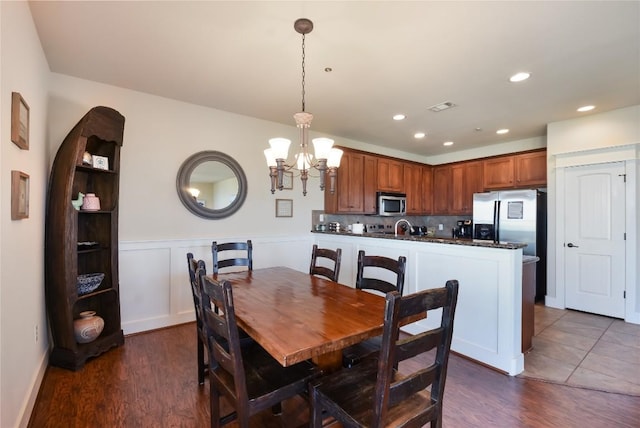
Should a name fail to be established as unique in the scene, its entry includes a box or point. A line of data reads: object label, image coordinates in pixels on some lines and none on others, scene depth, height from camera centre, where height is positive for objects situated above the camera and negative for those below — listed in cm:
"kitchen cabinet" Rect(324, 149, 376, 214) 477 +48
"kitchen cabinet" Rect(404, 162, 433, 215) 588 +57
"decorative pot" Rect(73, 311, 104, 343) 253 -96
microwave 531 +23
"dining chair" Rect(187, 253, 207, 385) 176 -70
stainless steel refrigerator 447 -8
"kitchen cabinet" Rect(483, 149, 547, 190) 478 +77
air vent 350 +132
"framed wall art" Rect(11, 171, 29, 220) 169 +12
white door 380 -29
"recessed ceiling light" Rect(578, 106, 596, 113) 365 +133
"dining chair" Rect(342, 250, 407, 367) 189 -52
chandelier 225 +48
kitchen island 245 -64
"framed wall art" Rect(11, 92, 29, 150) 169 +56
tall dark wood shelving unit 242 -20
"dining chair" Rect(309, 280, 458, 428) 113 -72
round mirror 354 +38
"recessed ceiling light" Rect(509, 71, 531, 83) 278 +132
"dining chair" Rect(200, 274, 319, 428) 133 -83
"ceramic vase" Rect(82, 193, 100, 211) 271 +12
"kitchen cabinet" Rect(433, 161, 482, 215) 561 +58
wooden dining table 131 -54
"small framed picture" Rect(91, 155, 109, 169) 273 +50
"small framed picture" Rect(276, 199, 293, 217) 430 +12
